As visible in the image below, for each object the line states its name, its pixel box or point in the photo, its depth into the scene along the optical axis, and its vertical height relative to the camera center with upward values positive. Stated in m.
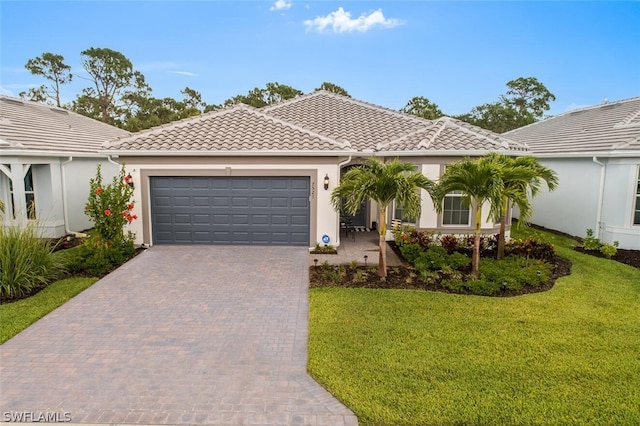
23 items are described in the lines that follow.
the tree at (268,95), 35.84 +7.92
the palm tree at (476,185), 8.31 -0.13
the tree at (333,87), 35.97 +8.64
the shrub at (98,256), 9.59 -2.14
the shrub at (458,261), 9.93 -2.16
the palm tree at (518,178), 8.74 +0.04
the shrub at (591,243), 11.84 -1.97
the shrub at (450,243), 11.52 -1.97
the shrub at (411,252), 10.45 -2.04
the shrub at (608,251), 11.05 -2.04
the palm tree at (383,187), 8.43 -0.19
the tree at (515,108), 40.81 +8.19
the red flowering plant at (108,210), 10.09 -0.94
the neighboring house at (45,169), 12.13 +0.20
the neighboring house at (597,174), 11.84 +0.24
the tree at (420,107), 33.41 +6.52
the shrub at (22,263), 8.00 -1.96
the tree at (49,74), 37.31 +10.19
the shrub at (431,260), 9.77 -2.15
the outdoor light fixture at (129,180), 11.43 -0.14
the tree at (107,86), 38.03 +9.26
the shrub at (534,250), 10.77 -2.01
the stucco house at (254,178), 11.60 -0.03
